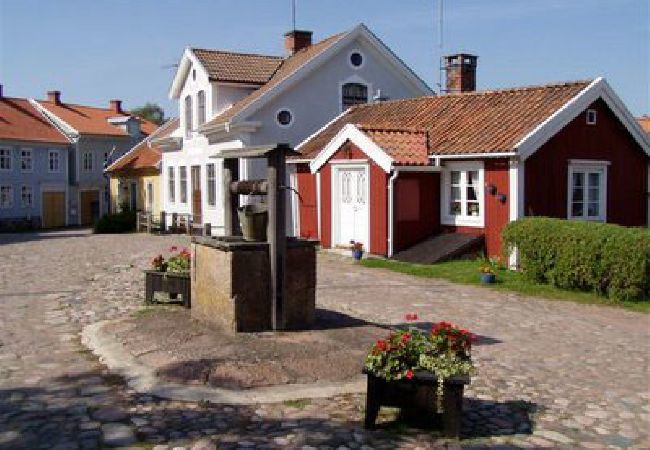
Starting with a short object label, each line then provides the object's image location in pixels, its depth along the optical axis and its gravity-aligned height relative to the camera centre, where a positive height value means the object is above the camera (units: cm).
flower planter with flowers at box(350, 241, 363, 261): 1821 -139
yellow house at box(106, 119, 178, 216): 3500 +112
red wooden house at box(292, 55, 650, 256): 1673 +72
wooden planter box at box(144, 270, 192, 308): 1062 -132
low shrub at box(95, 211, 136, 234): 3369 -122
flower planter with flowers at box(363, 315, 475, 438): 549 -143
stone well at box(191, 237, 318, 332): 830 -107
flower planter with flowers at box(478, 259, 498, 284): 1438 -160
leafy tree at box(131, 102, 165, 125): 9831 +1233
